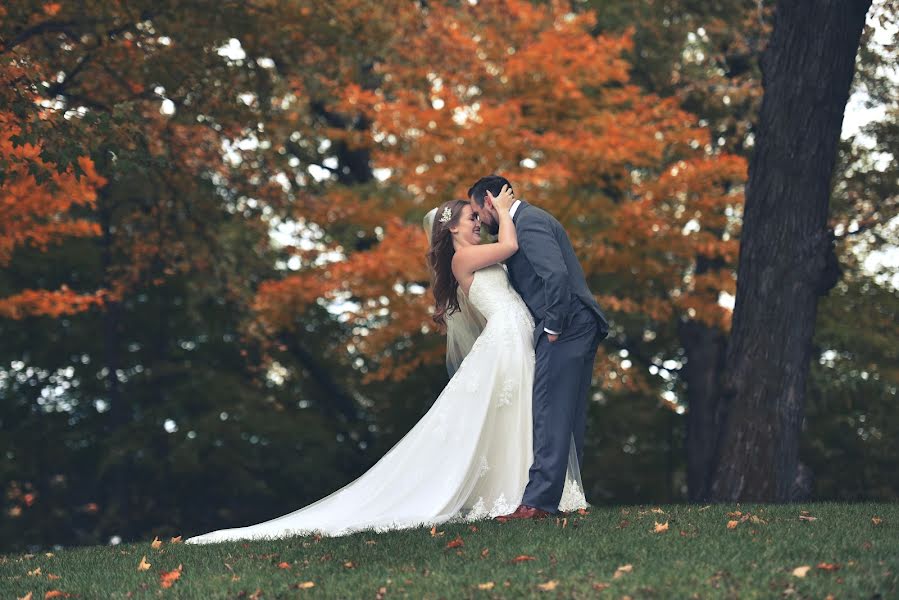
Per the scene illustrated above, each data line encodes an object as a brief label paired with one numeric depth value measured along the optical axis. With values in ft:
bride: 52.65
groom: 52.75
